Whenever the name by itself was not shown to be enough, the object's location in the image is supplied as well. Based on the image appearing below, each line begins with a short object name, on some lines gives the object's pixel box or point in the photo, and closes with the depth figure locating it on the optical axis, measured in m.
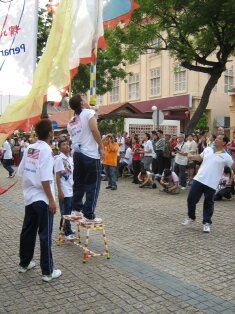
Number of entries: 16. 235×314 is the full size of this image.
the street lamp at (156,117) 17.97
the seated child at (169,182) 12.66
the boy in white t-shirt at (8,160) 17.12
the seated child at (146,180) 14.21
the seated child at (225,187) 11.65
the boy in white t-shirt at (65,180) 6.54
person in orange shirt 13.99
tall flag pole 6.19
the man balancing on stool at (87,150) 5.63
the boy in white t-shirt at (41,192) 4.83
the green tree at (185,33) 15.72
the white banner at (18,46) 4.00
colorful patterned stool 5.83
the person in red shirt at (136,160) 15.35
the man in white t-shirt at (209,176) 7.74
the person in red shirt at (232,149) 12.59
